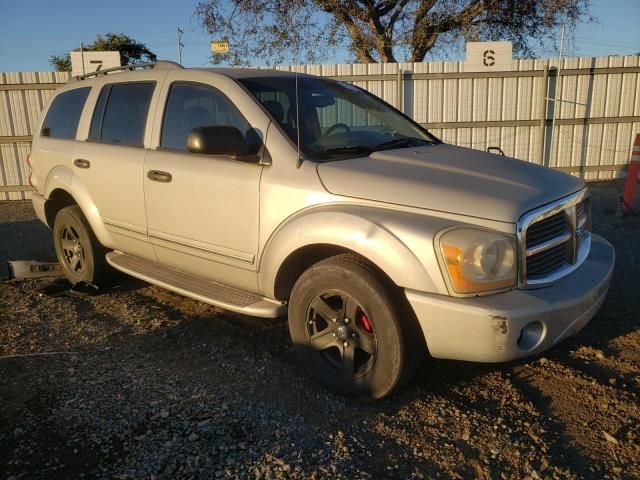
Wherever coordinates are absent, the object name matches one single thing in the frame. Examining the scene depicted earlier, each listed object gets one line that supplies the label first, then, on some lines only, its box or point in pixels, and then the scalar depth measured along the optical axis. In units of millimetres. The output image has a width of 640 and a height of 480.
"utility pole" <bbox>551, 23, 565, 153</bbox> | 10828
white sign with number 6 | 10445
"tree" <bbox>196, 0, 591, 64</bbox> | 15641
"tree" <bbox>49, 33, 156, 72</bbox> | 27859
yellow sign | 9539
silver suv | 2637
